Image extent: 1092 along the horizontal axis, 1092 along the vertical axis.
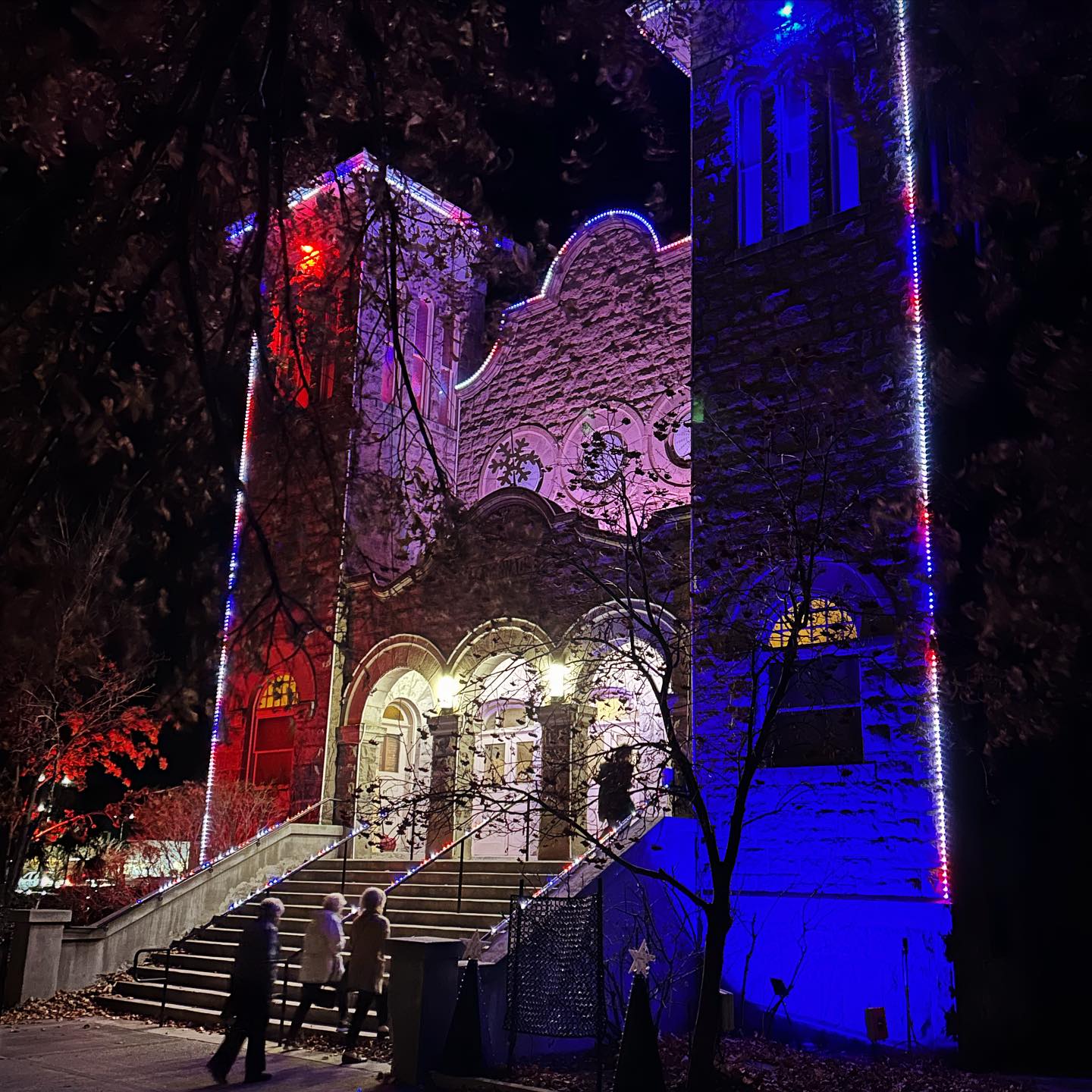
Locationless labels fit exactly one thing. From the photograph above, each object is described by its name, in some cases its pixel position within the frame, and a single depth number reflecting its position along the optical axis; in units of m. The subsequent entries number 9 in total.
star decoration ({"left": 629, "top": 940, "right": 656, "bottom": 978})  8.29
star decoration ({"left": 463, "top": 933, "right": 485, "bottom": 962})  10.02
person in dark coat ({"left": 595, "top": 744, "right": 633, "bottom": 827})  13.55
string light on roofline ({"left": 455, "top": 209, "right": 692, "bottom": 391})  19.33
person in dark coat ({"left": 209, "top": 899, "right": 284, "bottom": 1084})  9.06
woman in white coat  10.93
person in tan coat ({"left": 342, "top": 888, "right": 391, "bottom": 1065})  10.34
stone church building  11.45
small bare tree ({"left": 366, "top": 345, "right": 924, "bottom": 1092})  11.92
